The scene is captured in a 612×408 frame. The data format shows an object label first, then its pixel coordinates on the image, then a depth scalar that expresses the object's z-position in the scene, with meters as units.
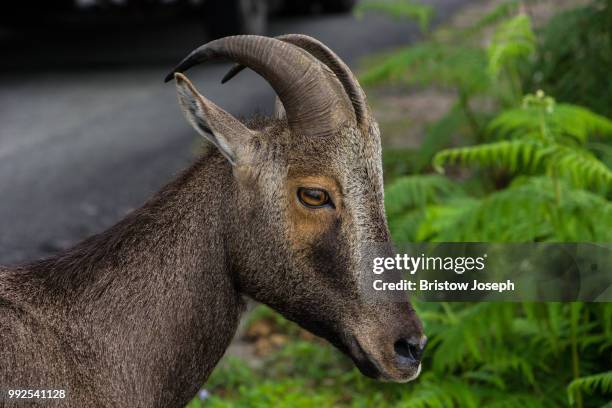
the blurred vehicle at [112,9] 16.89
